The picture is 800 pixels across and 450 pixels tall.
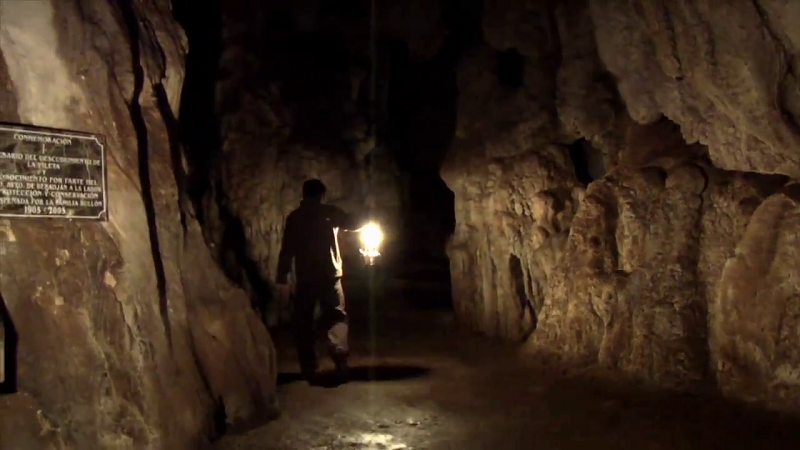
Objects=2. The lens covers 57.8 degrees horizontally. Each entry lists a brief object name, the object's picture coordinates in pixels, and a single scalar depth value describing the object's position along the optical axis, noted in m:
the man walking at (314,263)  7.36
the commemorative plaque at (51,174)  4.52
